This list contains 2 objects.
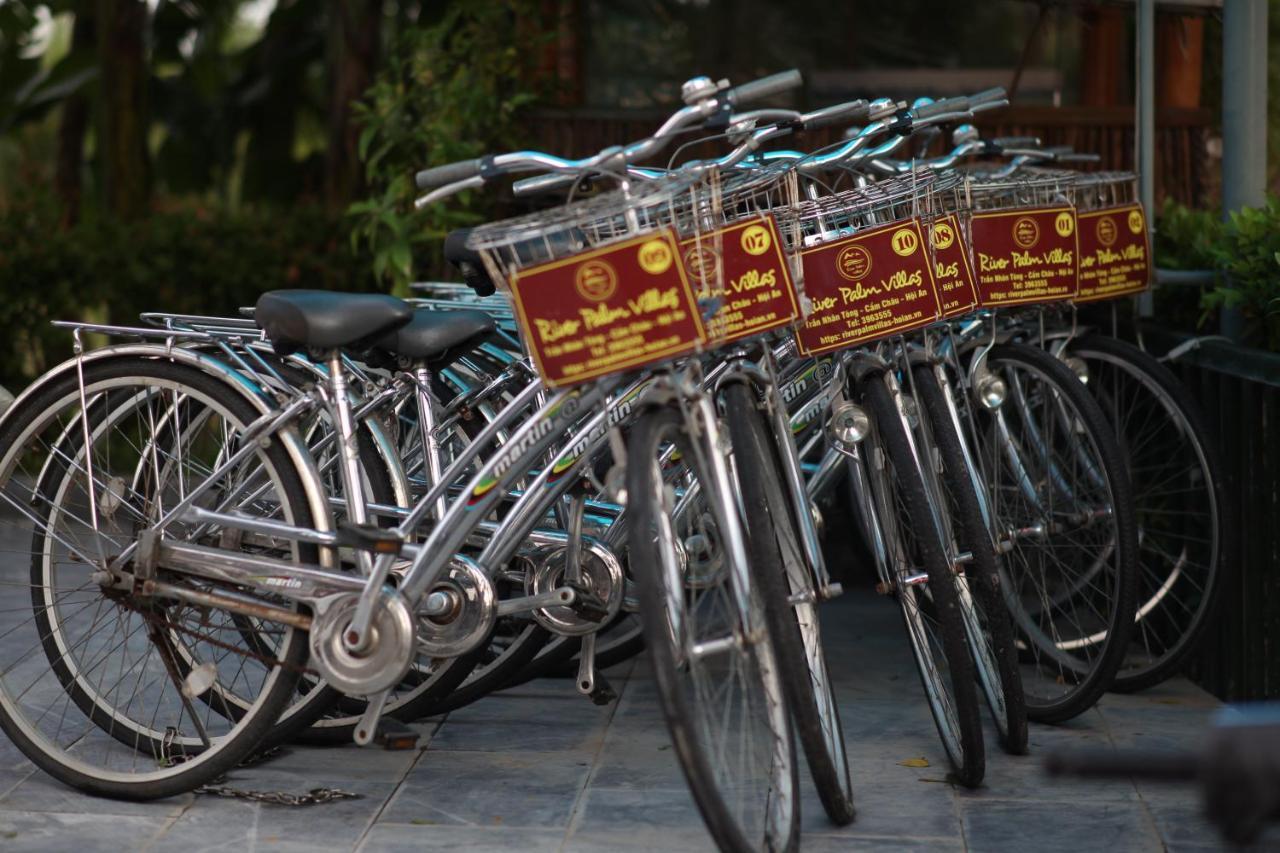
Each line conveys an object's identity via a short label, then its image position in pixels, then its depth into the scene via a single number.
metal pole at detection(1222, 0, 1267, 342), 4.61
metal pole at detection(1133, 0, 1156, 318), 4.76
